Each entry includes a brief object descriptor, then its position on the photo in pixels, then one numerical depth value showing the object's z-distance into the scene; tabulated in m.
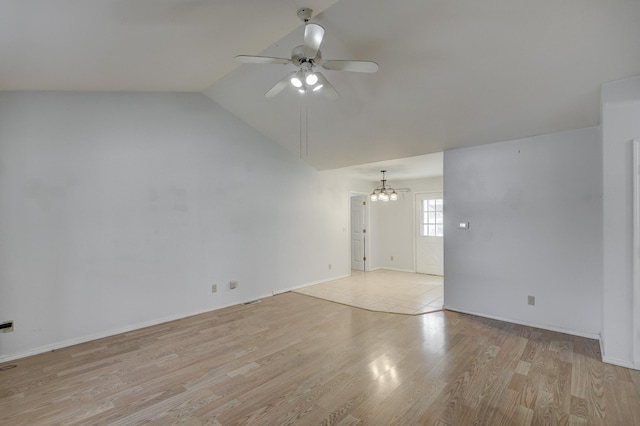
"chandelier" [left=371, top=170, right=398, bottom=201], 6.98
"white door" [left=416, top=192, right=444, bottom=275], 7.15
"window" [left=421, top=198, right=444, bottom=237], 7.21
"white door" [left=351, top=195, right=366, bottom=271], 7.86
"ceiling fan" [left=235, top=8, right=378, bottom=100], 2.06
